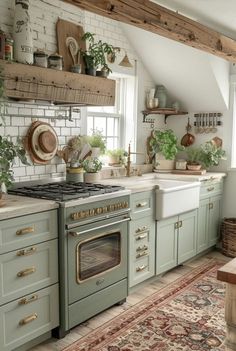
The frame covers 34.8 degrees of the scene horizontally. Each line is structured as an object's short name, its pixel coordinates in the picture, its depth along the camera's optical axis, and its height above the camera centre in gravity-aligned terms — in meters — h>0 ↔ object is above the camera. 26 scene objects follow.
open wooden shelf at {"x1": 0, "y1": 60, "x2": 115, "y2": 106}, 2.59 +0.46
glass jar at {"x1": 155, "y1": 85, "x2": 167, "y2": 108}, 4.72 +0.65
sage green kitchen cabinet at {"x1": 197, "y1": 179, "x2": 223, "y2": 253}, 4.37 -0.80
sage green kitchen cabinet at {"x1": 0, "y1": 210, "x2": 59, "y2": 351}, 2.28 -0.86
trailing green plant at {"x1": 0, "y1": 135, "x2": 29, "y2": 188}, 2.40 -0.09
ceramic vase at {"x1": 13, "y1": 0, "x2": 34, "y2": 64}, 2.78 +0.83
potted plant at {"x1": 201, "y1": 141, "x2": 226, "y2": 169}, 4.64 -0.09
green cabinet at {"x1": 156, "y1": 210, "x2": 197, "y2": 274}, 3.70 -0.97
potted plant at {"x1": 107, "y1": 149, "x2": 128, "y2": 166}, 4.20 -0.11
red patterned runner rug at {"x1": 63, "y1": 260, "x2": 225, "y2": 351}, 2.61 -1.36
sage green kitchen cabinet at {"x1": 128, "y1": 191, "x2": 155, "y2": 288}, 3.34 -0.84
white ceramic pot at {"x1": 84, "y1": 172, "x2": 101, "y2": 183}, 3.56 -0.29
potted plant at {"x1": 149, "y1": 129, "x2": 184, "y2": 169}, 4.58 -0.01
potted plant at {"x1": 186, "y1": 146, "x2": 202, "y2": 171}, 4.66 -0.15
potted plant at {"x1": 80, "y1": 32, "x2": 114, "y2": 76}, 3.28 +0.79
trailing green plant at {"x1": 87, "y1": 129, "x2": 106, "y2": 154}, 3.78 +0.05
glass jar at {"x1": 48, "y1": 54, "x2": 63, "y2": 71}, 2.95 +0.66
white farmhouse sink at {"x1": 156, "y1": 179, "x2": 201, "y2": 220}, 3.57 -0.50
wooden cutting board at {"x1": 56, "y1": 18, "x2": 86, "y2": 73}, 3.20 +0.95
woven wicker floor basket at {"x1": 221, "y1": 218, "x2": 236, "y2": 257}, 4.47 -1.07
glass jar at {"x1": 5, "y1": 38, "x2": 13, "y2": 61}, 2.63 +0.67
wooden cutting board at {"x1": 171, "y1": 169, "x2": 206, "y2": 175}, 4.53 -0.30
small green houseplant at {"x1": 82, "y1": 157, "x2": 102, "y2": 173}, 3.58 -0.18
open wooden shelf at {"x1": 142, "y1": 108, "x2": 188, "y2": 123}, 4.61 +0.44
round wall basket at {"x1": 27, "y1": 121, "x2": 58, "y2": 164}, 3.15 +0.03
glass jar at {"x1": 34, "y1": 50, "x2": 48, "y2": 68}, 2.86 +0.66
